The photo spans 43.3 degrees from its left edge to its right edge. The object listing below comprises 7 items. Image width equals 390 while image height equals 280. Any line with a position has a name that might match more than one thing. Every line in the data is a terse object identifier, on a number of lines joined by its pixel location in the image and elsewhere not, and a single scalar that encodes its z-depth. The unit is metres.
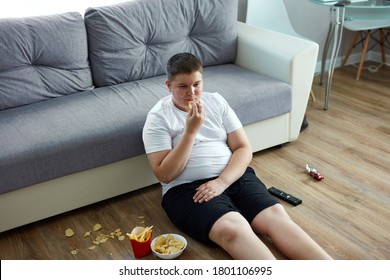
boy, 1.86
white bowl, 1.91
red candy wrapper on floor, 2.46
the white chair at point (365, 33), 3.56
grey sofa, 2.12
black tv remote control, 2.27
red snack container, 1.93
